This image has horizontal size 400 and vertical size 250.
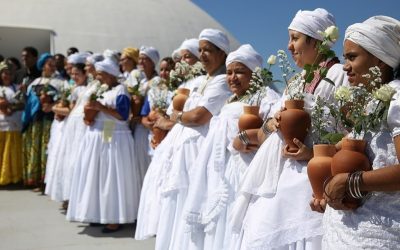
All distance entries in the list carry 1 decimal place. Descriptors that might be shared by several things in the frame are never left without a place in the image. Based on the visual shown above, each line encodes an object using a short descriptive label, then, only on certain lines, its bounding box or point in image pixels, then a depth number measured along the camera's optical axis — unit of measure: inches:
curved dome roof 503.2
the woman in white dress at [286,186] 94.0
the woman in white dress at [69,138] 237.8
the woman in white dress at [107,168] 209.6
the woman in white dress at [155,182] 172.7
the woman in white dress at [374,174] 74.2
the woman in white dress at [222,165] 132.1
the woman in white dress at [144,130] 229.6
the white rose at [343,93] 82.0
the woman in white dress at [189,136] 150.2
